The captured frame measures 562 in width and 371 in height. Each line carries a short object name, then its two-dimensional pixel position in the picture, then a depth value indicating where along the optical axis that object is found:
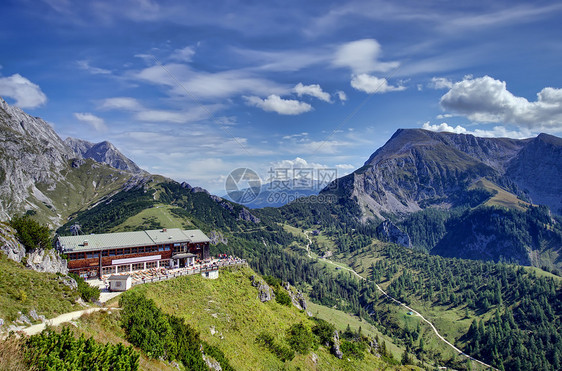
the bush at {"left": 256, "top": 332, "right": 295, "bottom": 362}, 58.69
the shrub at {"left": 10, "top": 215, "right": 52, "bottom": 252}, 56.58
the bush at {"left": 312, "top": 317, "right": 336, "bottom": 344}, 76.81
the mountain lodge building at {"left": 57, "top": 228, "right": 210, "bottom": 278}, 69.75
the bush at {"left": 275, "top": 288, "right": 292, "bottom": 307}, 80.81
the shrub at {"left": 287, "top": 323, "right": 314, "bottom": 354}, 63.48
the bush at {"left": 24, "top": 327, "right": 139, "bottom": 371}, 23.81
